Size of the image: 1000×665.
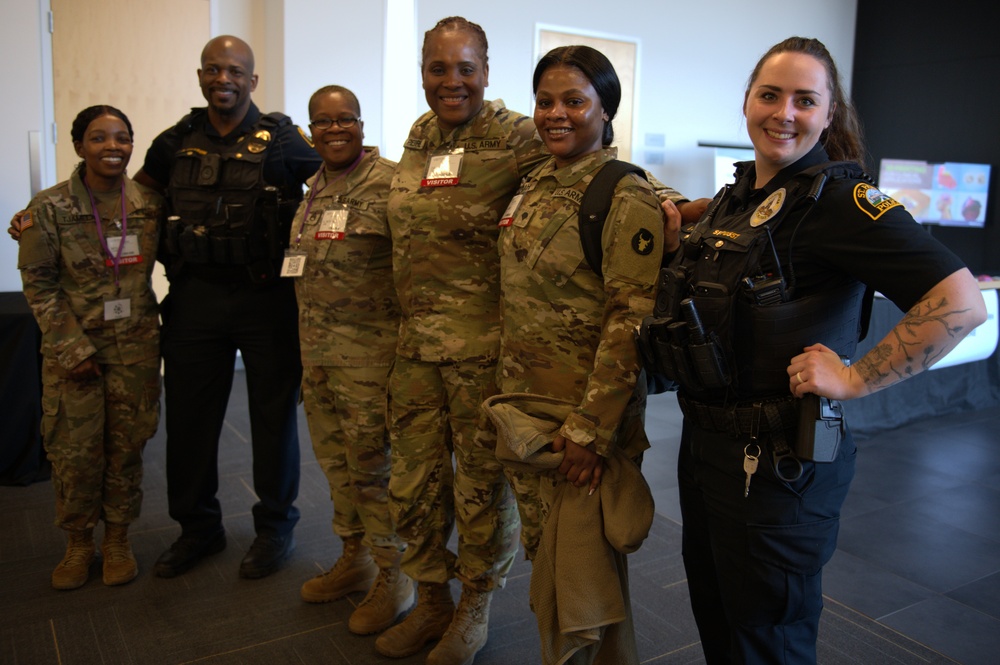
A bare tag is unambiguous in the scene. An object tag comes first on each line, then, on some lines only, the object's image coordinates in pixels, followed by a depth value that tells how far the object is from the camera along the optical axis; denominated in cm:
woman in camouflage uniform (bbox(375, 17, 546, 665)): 202
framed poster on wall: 680
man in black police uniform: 253
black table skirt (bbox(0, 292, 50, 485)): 361
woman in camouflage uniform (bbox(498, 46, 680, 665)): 163
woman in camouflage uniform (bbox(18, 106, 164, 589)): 254
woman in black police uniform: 128
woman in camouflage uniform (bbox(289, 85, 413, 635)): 228
